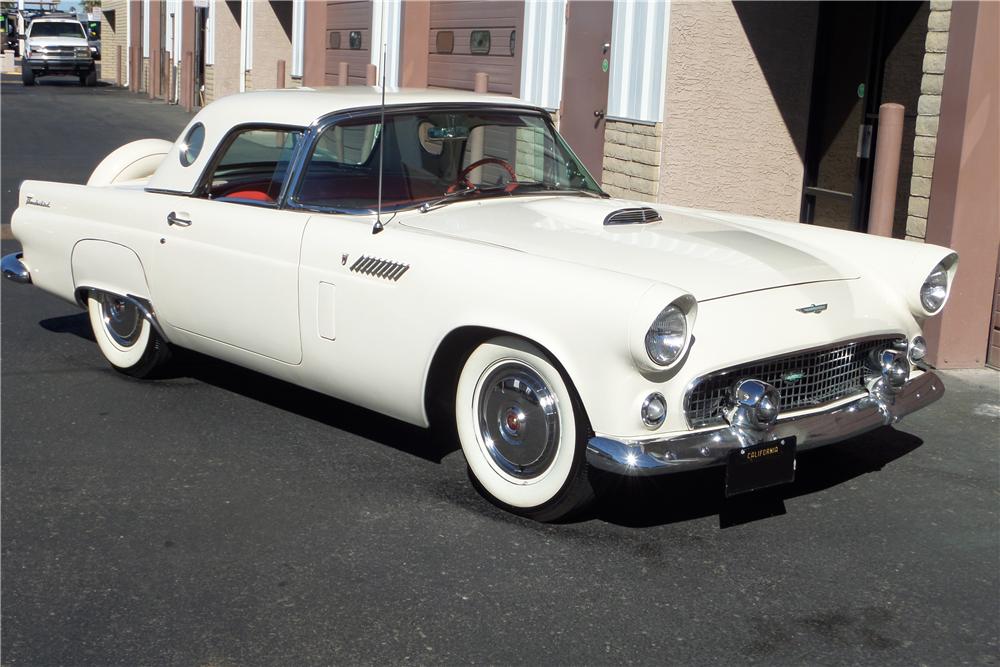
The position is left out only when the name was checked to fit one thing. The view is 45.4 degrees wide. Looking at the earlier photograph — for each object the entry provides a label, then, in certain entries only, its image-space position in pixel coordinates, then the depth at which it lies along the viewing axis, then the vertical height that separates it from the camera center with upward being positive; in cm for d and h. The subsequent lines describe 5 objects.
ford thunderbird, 382 -69
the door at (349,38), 1652 +77
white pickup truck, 3884 +79
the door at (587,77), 1007 +23
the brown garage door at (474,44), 1196 +59
